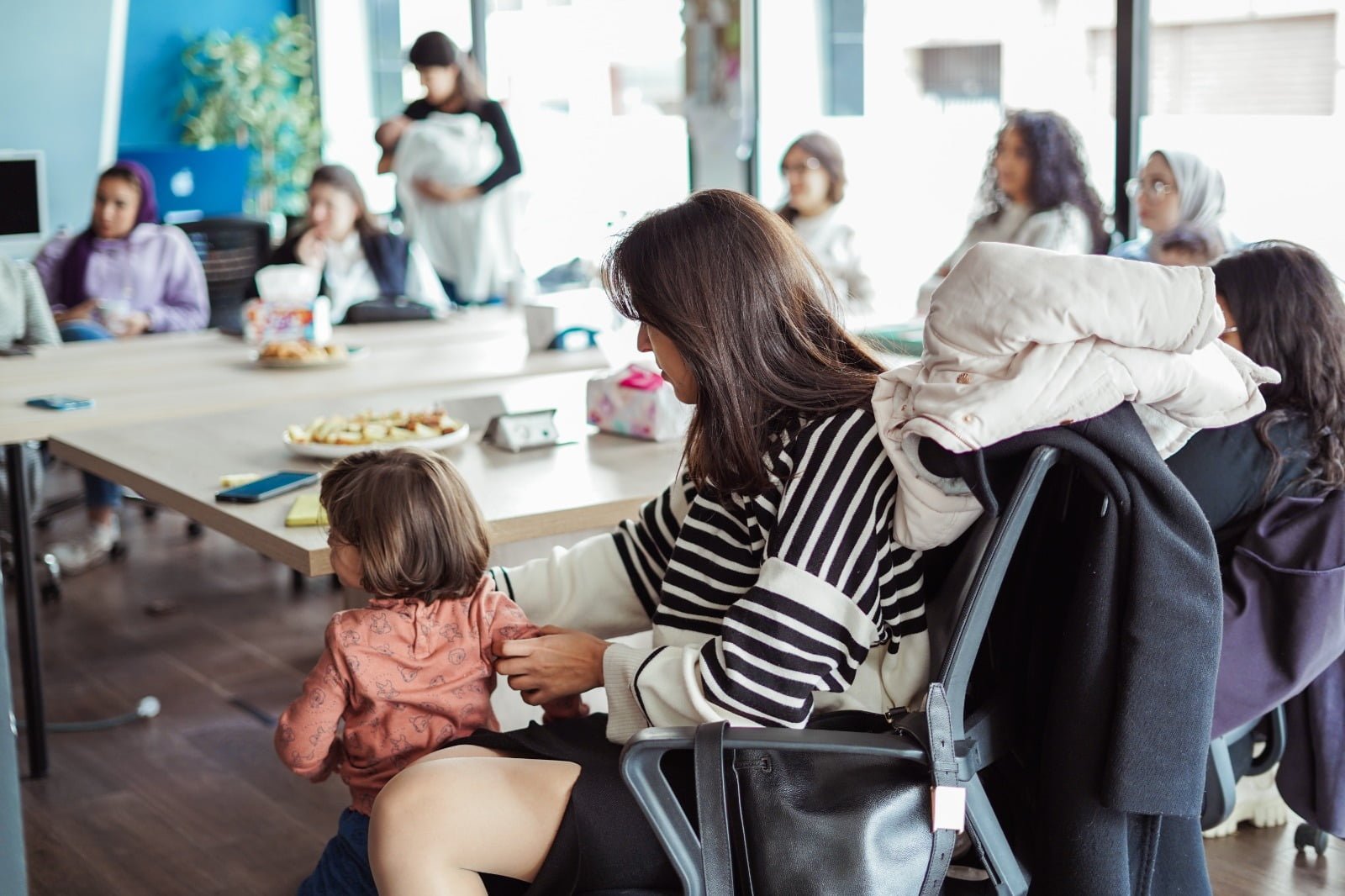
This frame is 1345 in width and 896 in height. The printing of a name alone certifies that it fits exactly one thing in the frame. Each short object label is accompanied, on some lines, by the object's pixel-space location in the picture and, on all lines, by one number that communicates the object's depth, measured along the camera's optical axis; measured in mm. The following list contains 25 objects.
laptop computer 6336
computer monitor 4559
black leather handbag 1321
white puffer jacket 1266
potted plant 8273
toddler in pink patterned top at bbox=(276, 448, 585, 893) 1657
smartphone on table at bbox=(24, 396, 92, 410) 2766
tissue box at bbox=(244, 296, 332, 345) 3453
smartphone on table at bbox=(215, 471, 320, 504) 2043
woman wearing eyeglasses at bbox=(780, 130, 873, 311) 4699
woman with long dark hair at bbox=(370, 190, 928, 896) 1404
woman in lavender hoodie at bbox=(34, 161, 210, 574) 4703
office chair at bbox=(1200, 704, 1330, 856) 1856
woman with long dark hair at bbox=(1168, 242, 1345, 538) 1881
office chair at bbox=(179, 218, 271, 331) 5027
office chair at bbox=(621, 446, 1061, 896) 1297
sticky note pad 1905
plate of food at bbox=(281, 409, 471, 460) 2254
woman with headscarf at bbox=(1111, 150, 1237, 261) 3703
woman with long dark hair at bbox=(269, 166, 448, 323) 4594
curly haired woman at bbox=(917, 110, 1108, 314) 4250
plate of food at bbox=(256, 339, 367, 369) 3252
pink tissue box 2428
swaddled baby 5359
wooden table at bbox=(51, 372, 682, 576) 1963
